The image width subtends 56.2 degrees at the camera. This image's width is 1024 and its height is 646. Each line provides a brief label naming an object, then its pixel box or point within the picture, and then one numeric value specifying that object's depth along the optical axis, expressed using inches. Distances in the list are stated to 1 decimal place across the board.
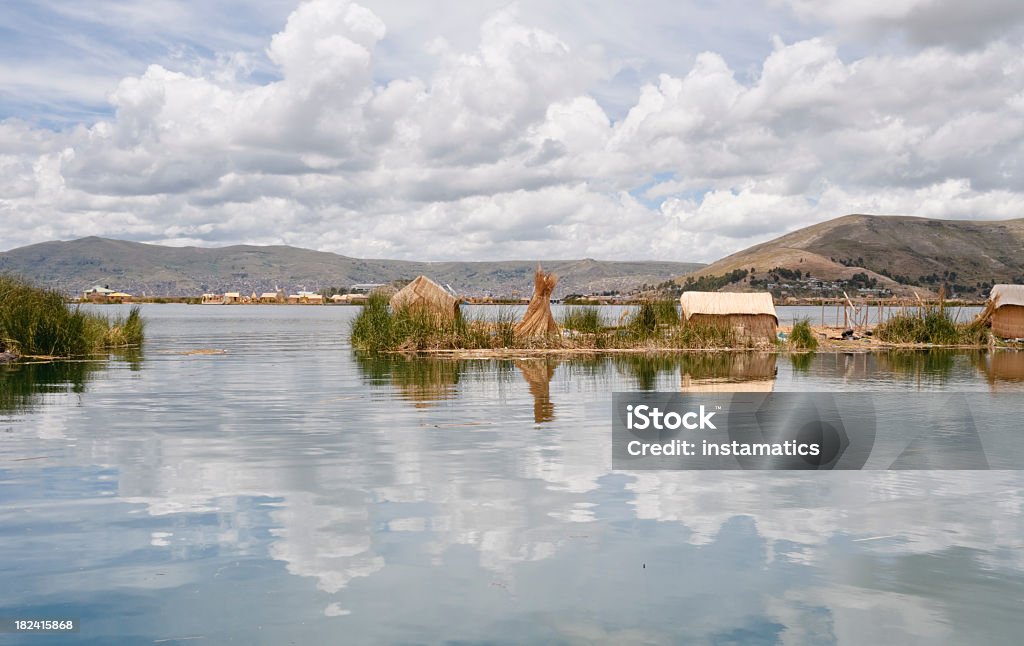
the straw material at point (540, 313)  1181.7
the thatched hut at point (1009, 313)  1439.5
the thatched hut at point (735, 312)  1246.9
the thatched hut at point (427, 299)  1226.0
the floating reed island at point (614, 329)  1138.7
